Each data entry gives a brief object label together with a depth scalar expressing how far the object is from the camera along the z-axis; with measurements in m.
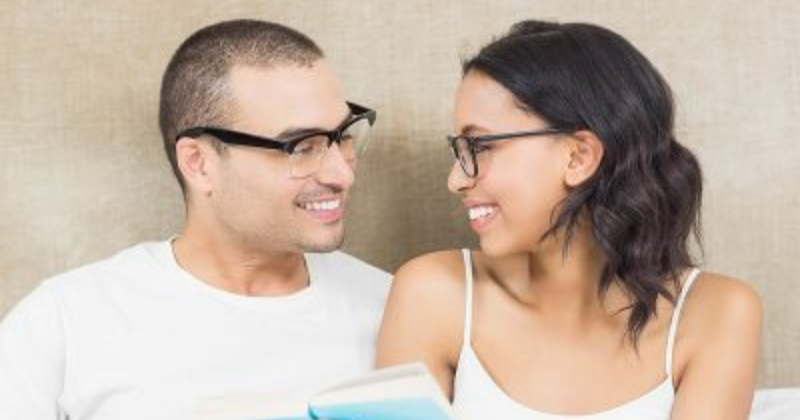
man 1.93
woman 1.86
